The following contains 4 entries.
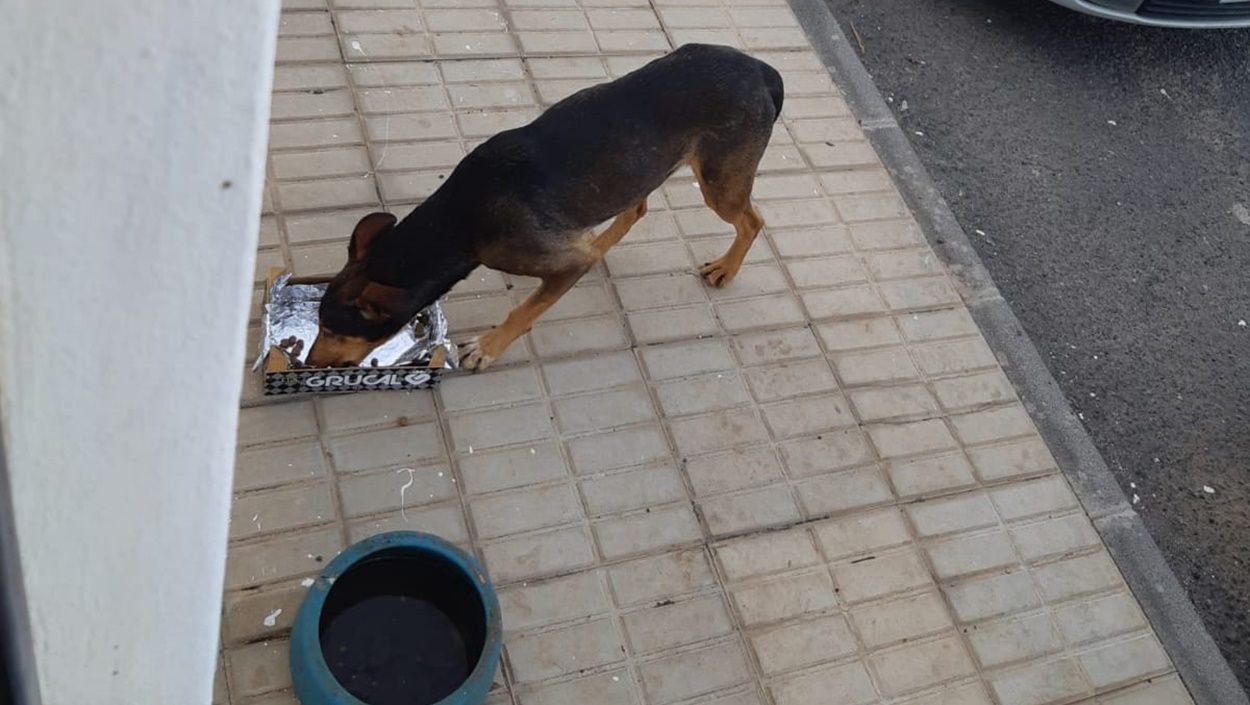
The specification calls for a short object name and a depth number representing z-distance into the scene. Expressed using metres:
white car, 5.46
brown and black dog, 3.04
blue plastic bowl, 2.48
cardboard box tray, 3.12
